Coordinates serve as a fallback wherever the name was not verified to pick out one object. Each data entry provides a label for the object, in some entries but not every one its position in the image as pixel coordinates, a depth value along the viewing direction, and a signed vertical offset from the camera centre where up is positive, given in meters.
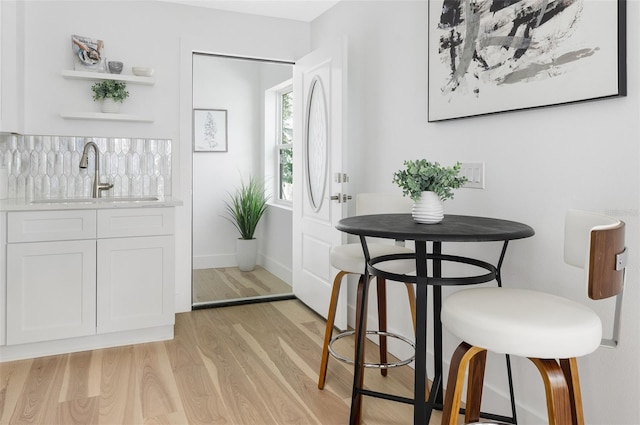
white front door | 3.17 +0.26
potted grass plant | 5.15 -0.14
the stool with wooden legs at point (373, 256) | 2.26 -0.26
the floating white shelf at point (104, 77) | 3.27 +0.91
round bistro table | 1.58 -0.22
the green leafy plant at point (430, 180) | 1.82 +0.11
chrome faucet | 3.30 +0.21
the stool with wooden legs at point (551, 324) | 1.24 -0.32
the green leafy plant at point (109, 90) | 3.38 +0.83
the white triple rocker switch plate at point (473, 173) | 2.19 +0.17
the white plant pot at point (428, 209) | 1.83 +0.00
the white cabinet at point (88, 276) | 2.77 -0.44
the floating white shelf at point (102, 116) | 3.29 +0.63
